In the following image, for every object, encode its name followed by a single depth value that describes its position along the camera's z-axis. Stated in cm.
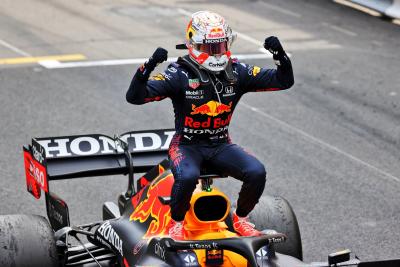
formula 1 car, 1734
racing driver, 1775
